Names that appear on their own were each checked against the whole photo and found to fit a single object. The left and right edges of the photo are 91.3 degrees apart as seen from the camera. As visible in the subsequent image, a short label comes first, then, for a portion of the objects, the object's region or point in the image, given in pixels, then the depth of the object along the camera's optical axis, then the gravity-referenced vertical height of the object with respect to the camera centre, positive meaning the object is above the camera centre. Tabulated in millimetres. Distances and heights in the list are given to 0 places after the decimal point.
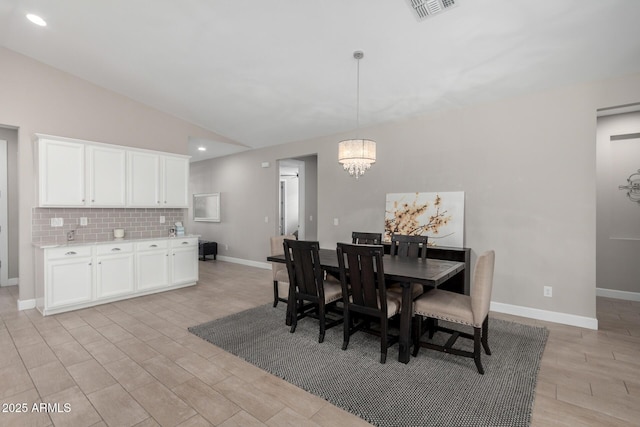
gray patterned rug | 2031 -1294
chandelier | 3371 +634
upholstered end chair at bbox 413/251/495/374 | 2482 -823
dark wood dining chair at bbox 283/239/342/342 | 3088 -738
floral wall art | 4258 -66
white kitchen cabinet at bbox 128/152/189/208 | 4766 +517
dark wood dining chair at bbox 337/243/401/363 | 2666 -695
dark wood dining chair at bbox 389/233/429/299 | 3673 -423
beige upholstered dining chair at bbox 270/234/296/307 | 4054 -778
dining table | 2594 -547
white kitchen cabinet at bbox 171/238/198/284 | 5012 -786
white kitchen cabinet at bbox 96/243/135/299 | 4199 -798
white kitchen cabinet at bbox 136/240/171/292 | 4601 -799
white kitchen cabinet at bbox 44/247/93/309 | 3793 -807
